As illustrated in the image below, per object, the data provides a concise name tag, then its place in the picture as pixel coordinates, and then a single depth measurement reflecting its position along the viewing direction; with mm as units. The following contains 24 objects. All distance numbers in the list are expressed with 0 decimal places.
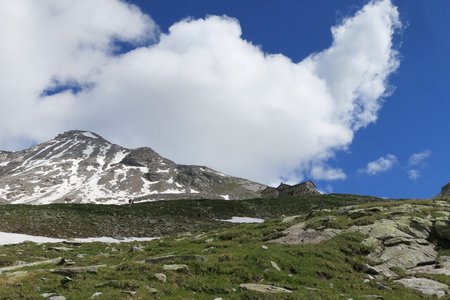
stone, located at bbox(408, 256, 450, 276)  25953
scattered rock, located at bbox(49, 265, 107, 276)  20759
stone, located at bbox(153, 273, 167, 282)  19781
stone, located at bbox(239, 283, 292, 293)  19328
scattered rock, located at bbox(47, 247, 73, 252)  37922
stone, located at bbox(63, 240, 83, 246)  43575
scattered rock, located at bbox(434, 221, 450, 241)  31297
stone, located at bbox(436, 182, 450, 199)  81888
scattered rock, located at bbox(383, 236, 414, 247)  29625
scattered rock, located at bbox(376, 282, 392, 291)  22084
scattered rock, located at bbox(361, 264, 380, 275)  25484
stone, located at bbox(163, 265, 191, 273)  21406
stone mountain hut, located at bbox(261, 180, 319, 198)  182250
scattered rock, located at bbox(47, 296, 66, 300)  17062
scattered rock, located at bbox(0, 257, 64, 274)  25897
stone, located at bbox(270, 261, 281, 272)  23156
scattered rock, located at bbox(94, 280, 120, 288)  18719
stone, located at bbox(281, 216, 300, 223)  41281
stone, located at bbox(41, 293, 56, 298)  17292
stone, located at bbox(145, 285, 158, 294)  18066
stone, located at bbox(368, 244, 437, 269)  27250
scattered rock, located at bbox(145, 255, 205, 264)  23512
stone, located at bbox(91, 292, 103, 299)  17288
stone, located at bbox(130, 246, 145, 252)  32344
